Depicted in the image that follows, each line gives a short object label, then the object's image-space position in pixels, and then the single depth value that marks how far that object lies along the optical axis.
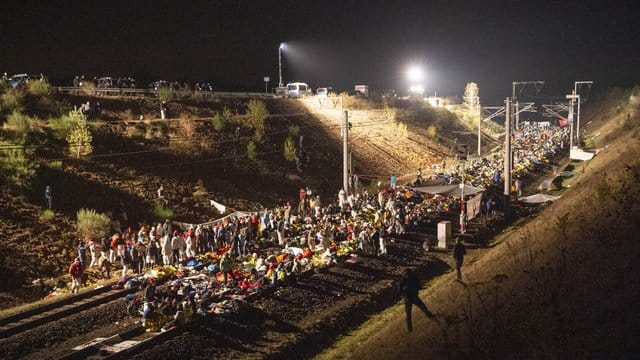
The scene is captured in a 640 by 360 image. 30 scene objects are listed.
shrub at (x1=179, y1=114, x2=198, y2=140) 38.66
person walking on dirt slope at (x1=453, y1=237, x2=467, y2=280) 17.11
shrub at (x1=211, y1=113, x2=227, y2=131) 41.06
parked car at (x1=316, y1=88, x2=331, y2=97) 62.62
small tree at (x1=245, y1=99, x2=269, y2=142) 43.28
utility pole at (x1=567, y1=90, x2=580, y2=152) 57.34
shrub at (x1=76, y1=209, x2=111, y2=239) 23.66
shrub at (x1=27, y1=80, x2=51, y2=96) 34.41
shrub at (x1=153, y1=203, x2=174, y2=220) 27.45
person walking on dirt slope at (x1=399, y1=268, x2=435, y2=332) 12.62
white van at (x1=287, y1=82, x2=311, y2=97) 62.09
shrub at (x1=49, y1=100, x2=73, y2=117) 33.06
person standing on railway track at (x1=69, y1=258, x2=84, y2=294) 18.58
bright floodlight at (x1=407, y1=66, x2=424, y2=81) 85.81
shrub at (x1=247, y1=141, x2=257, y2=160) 39.66
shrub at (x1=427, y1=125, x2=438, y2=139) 66.44
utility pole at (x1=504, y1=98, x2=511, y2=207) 32.56
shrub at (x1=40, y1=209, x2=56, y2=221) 23.62
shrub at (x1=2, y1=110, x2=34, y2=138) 28.11
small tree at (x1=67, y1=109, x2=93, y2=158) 29.73
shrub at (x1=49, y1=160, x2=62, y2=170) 27.33
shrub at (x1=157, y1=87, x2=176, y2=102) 44.16
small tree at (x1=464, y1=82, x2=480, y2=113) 96.46
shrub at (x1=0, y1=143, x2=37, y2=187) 24.77
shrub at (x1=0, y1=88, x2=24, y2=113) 31.30
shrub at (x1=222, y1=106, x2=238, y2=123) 42.48
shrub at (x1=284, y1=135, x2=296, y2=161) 42.19
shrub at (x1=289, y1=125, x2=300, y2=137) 47.25
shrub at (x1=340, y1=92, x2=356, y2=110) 66.75
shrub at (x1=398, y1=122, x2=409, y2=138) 61.97
